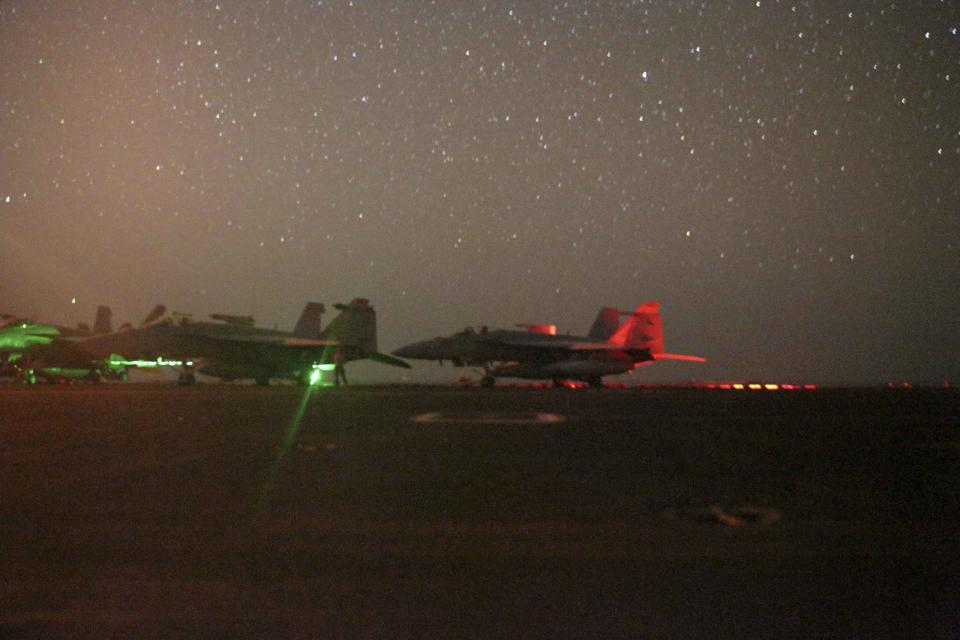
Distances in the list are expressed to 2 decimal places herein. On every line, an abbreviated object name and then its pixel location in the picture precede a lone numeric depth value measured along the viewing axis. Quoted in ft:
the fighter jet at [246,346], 136.77
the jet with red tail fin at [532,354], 148.25
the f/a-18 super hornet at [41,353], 135.03
